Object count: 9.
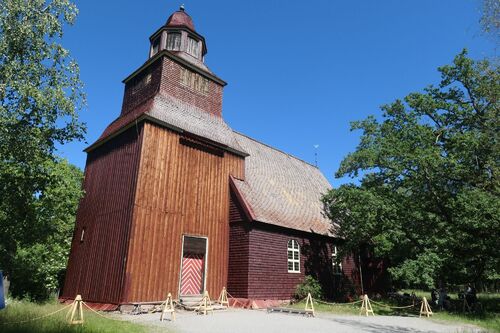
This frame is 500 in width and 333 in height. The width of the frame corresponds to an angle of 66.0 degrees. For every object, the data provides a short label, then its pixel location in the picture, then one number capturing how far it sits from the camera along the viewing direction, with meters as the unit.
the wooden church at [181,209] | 17.52
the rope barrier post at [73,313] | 11.57
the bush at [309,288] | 21.50
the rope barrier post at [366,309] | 17.93
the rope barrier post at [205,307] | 15.86
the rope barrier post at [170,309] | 13.62
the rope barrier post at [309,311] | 16.45
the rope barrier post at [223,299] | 18.32
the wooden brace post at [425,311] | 17.94
